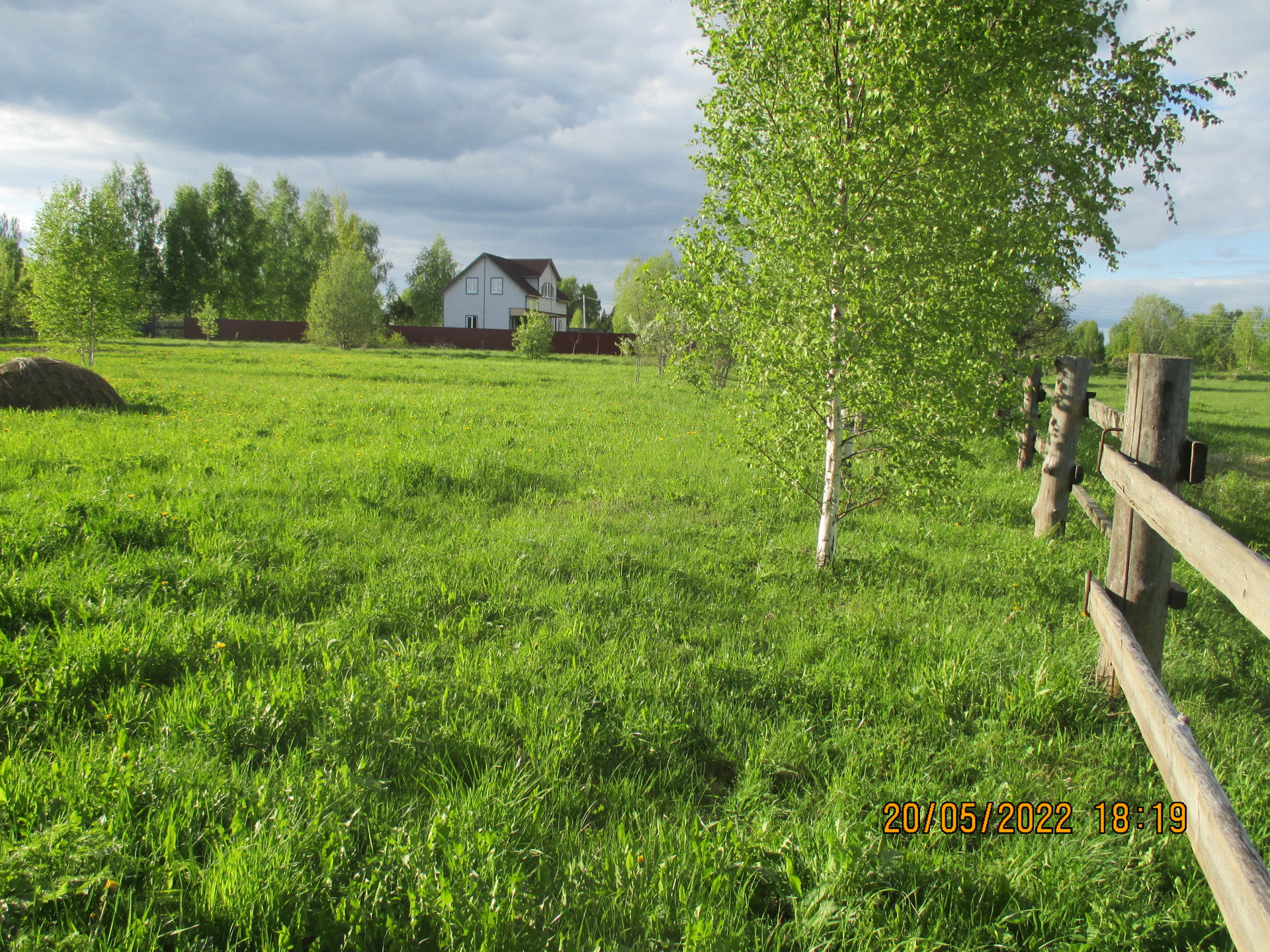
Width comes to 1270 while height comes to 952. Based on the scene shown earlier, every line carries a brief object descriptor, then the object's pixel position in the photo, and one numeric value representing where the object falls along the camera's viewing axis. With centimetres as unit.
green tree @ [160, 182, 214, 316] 6138
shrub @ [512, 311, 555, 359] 4212
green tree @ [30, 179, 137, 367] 2302
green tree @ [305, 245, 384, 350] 4734
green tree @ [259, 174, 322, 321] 6369
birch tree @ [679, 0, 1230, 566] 541
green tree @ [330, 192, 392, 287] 6425
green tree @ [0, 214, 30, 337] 4516
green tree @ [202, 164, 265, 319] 6225
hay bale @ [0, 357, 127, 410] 1177
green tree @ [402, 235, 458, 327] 8112
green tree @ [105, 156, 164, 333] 6038
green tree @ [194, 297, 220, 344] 5038
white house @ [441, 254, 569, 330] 6912
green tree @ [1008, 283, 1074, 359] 1053
